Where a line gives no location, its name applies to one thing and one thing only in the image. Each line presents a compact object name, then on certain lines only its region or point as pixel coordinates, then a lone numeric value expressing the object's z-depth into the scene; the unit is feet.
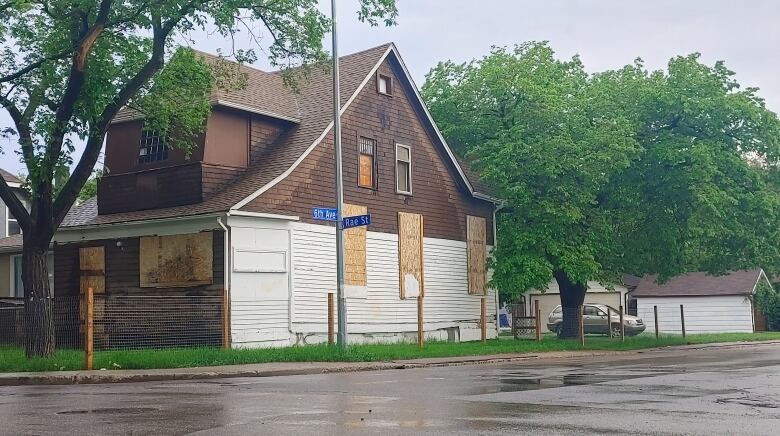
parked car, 142.91
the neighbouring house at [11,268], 116.78
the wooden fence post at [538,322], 103.58
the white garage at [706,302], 177.68
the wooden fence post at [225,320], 78.64
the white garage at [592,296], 178.70
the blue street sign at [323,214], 72.02
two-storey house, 86.28
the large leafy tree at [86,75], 69.21
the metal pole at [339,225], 72.74
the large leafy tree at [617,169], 106.93
